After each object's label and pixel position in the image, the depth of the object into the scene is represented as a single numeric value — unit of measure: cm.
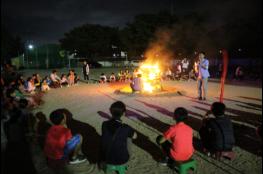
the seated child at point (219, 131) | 361
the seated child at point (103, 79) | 1491
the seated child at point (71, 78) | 1369
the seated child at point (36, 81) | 1152
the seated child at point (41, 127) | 469
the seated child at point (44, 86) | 1125
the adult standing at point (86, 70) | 1581
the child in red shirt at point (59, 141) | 338
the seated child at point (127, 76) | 1543
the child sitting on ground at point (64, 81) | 1312
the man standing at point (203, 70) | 806
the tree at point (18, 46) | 3886
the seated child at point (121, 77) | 1528
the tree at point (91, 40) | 4921
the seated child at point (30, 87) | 1045
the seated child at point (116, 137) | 308
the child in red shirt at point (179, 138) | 325
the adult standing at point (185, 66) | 1805
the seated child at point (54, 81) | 1250
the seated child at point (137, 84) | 986
